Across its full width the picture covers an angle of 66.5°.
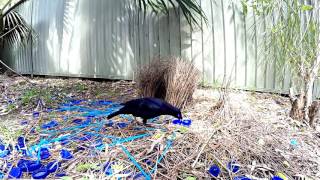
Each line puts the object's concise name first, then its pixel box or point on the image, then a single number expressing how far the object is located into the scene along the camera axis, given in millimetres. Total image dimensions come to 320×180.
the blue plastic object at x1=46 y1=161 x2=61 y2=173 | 1297
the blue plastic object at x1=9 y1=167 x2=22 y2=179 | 1266
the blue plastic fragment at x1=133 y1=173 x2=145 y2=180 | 1242
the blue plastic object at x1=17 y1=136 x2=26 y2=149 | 1592
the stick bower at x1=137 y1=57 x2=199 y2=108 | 2332
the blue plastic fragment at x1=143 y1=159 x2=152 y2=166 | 1354
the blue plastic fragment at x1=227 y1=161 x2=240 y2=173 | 1323
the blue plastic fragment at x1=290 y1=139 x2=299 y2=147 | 1646
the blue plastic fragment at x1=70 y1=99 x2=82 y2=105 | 2812
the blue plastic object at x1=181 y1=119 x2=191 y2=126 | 1883
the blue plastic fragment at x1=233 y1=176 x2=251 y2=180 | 1255
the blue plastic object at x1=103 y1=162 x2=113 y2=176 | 1273
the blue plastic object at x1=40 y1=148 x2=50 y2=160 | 1432
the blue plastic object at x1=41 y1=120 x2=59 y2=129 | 1955
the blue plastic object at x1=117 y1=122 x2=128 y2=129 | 1876
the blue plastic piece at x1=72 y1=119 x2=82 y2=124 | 2055
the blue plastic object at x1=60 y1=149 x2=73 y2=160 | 1424
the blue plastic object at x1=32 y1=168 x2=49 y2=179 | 1234
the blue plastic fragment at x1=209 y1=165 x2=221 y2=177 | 1273
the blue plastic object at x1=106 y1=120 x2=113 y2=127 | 1912
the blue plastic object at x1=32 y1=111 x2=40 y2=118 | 2341
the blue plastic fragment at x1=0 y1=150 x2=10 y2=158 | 1469
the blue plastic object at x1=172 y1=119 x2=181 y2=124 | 1944
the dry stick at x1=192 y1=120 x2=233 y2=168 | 1345
